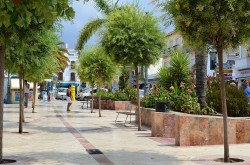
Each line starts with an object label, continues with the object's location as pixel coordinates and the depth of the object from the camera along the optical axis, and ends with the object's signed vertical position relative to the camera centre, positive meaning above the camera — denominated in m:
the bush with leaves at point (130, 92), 29.48 +0.55
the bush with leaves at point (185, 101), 13.05 -0.04
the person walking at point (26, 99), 25.71 +0.07
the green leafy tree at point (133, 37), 13.54 +2.03
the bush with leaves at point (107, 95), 30.71 +0.36
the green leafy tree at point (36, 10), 4.33 +1.17
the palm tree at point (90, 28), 26.75 +4.64
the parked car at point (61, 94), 62.42 +0.88
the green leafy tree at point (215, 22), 7.55 +1.44
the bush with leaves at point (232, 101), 12.57 -0.04
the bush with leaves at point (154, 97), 15.42 +0.11
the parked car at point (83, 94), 53.42 +0.76
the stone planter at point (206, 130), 9.87 -0.73
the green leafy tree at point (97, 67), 22.42 +1.79
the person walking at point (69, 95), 28.64 +0.34
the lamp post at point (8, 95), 38.73 +0.47
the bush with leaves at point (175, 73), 17.86 +1.13
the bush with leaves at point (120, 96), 29.72 +0.27
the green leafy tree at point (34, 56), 11.54 +1.29
